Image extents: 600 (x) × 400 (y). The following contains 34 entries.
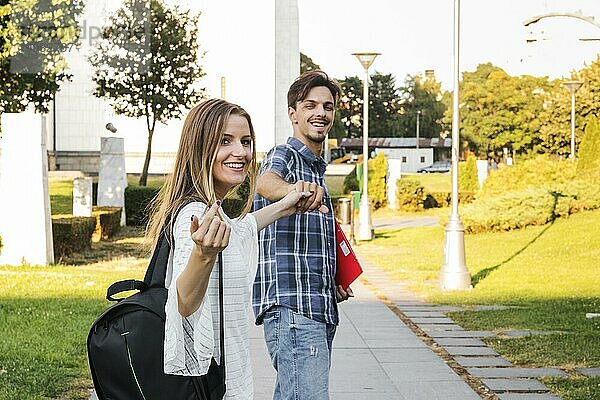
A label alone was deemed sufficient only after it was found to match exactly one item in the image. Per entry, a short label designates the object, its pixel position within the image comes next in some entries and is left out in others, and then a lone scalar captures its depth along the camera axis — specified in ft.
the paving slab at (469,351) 29.50
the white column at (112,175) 87.45
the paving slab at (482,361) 27.68
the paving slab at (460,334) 32.99
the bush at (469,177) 131.85
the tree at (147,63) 100.07
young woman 9.25
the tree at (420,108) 312.91
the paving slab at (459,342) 31.27
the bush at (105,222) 70.23
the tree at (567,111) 174.81
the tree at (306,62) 222.28
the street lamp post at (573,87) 116.47
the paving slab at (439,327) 34.32
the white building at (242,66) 126.31
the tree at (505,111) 235.40
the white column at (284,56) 129.59
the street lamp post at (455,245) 44.65
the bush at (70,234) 56.08
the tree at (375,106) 297.74
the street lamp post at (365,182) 73.41
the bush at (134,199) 87.92
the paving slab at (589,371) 26.03
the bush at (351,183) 115.25
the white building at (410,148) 314.76
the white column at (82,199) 67.92
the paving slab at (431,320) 35.99
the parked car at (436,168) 280.10
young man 14.14
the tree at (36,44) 57.11
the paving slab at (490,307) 38.86
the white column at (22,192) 50.03
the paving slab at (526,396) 23.35
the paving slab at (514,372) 26.05
